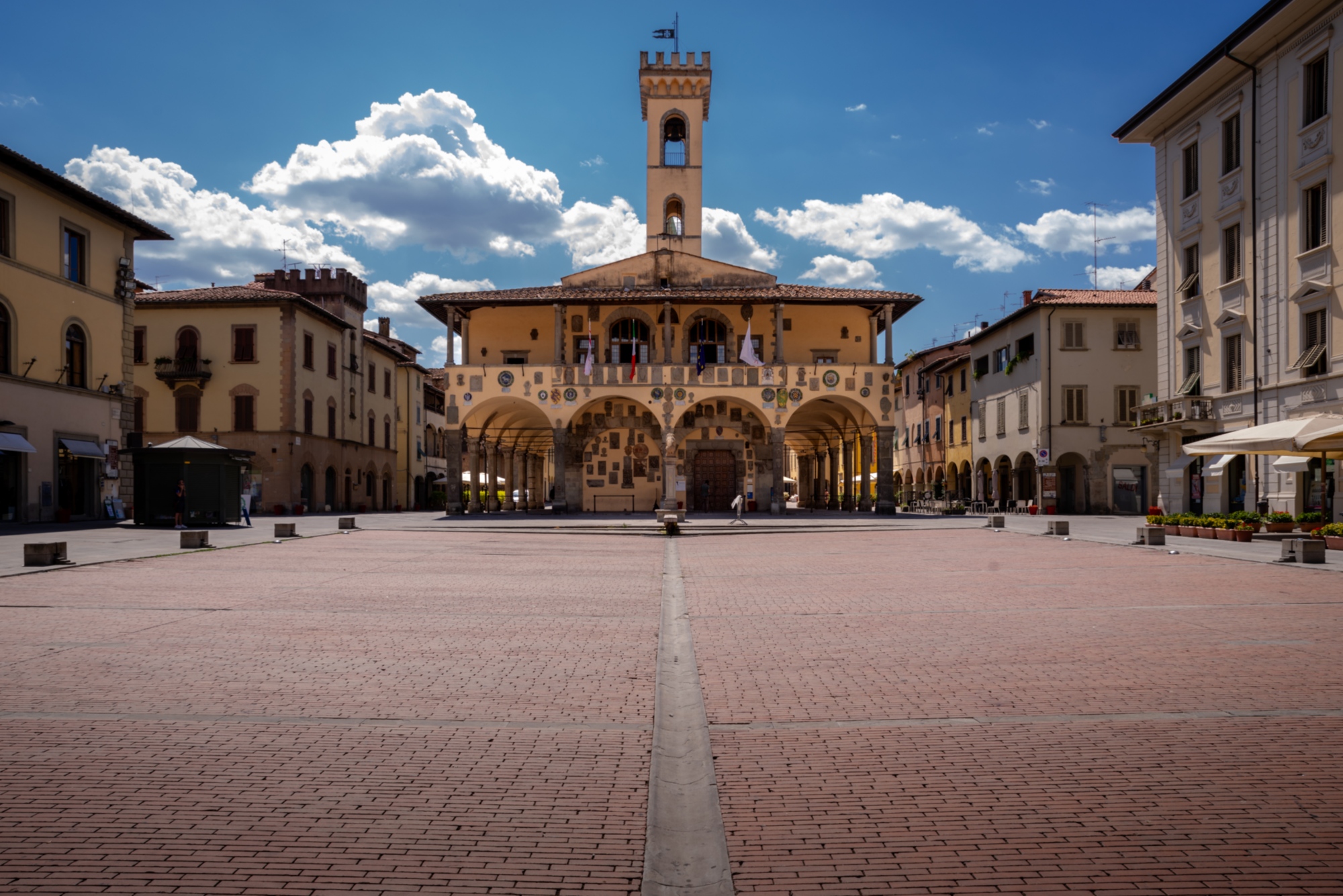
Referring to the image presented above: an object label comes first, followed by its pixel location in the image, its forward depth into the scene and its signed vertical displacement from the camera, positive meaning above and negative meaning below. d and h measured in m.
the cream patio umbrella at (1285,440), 17.89 +0.58
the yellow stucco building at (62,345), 26.69 +3.82
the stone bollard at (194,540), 17.73 -1.34
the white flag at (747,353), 36.19 +4.44
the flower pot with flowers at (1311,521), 20.28 -1.15
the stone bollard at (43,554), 13.76 -1.25
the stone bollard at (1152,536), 19.34 -1.38
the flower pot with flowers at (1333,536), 18.09 -1.30
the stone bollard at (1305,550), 14.81 -1.29
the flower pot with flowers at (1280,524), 20.52 -1.21
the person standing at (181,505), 25.44 -0.96
